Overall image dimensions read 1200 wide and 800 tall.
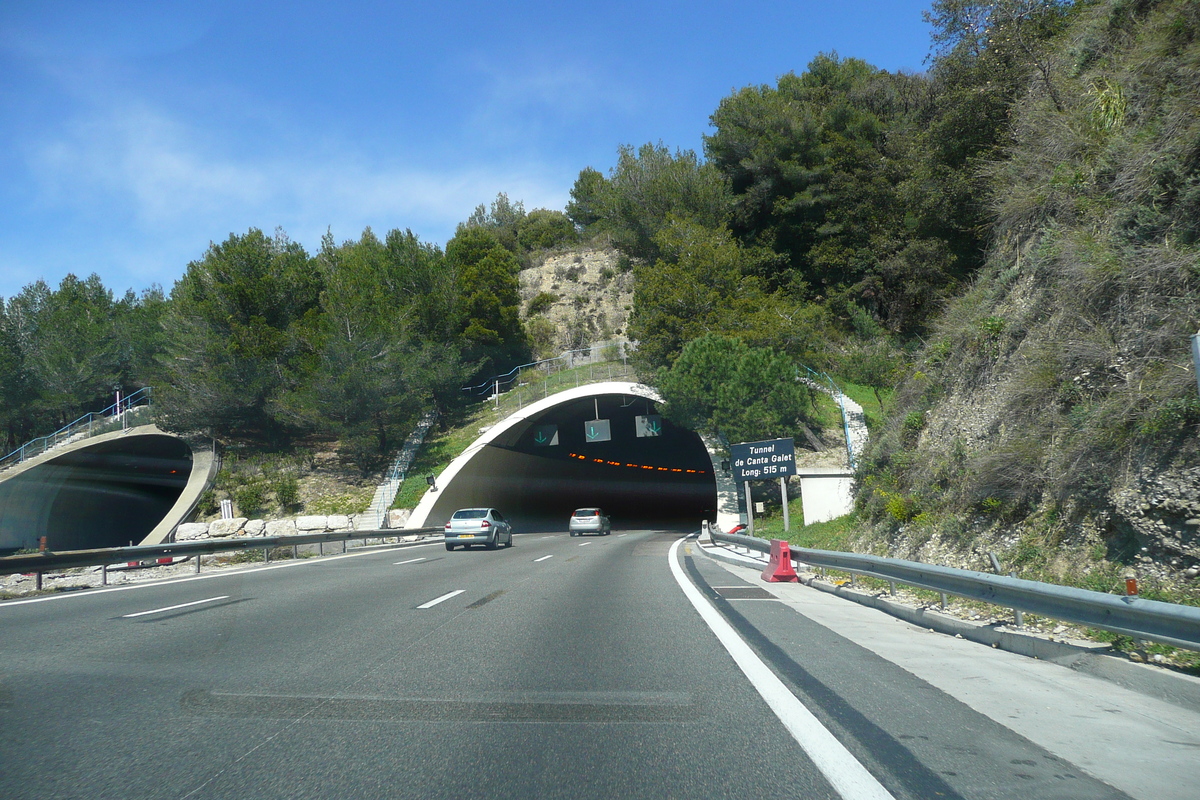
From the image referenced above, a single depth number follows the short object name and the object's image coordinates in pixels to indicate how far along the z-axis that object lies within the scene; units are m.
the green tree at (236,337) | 44.62
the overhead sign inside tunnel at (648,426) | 42.34
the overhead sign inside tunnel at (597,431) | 44.47
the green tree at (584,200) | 83.64
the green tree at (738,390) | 32.69
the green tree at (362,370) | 43.75
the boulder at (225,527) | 36.59
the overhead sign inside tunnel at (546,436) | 47.28
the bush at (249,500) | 41.97
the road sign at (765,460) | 22.97
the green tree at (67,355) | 50.78
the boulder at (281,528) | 36.69
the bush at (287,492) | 42.50
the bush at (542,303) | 76.31
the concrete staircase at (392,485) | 40.25
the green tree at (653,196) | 52.28
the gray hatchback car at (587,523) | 39.34
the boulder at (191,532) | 37.34
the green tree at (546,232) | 88.00
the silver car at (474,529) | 26.97
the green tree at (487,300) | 55.25
